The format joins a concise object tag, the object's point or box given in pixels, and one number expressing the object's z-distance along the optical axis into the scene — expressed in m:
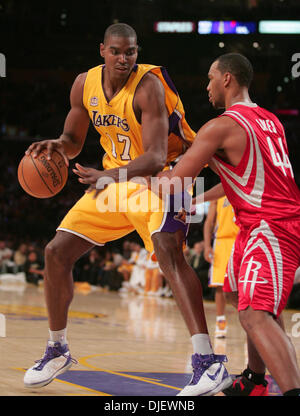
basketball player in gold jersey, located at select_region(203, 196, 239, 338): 7.89
